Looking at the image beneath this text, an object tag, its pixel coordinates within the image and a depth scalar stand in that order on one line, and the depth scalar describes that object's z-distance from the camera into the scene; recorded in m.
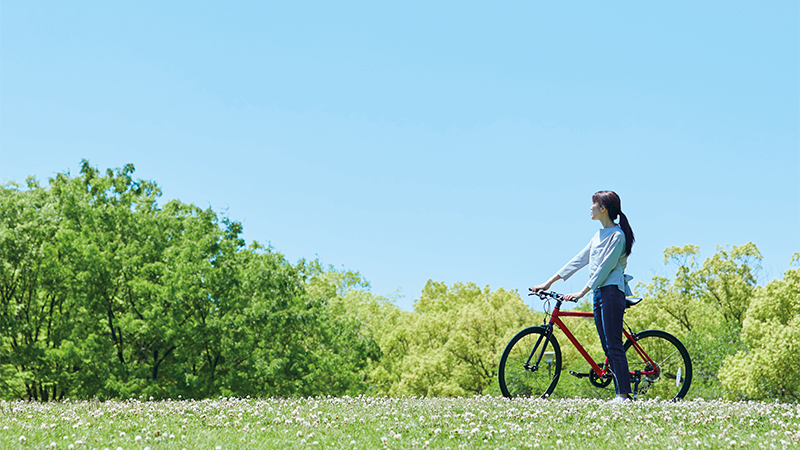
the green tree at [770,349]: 30.06
